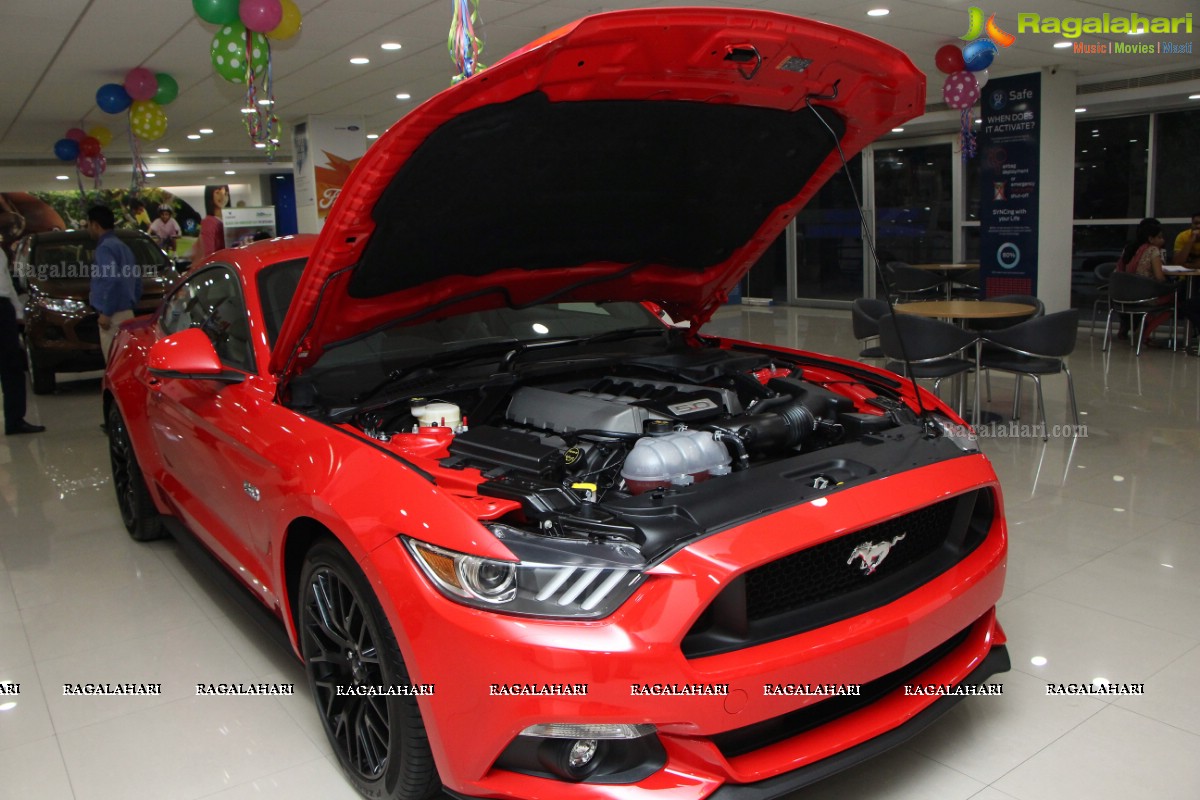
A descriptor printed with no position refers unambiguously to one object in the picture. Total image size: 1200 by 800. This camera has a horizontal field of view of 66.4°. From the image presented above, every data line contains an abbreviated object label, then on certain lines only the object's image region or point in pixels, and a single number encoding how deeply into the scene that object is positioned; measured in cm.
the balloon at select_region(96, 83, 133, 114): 870
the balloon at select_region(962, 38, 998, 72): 759
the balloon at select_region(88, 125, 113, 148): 1250
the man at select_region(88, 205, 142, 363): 660
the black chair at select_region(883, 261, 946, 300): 1061
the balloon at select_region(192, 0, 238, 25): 577
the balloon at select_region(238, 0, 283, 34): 579
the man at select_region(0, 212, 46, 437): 604
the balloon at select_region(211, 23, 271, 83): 603
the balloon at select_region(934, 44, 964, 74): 788
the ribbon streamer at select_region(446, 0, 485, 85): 429
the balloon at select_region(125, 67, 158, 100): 849
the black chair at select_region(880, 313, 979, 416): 535
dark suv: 750
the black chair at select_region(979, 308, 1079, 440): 530
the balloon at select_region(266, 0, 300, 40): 605
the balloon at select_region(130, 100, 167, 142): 900
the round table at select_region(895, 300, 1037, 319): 563
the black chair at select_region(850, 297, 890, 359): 607
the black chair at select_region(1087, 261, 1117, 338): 952
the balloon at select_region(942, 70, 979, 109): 780
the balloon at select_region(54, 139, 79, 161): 1266
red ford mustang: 166
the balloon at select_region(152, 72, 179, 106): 877
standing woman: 1212
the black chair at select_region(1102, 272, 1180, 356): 828
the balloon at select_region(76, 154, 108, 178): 1246
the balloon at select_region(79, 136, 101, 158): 1241
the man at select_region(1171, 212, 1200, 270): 863
